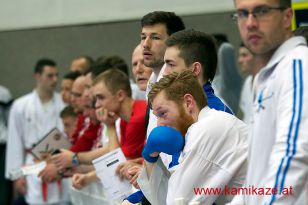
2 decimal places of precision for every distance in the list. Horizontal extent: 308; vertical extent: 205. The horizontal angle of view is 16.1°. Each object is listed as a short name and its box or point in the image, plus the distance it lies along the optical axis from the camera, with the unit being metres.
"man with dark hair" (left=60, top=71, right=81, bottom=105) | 12.17
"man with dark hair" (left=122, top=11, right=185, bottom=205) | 6.79
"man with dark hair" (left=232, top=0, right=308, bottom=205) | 3.96
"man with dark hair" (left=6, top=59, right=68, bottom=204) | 13.18
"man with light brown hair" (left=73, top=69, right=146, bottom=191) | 7.46
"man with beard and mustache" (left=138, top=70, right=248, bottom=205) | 5.20
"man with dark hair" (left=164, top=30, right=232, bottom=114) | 6.02
